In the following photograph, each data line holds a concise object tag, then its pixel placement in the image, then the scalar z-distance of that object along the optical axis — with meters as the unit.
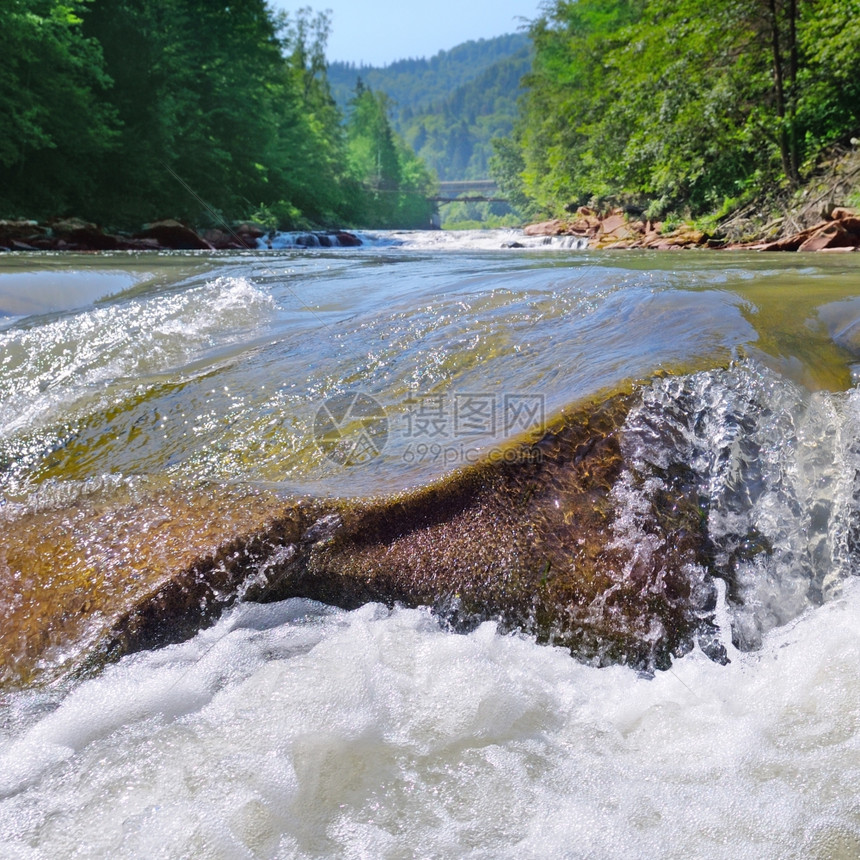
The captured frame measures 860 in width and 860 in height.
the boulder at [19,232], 11.23
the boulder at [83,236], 12.35
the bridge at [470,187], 111.56
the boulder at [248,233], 18.62
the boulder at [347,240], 21.64
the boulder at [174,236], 14.12
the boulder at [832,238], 8.60
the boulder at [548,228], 21.54
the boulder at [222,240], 17.44
